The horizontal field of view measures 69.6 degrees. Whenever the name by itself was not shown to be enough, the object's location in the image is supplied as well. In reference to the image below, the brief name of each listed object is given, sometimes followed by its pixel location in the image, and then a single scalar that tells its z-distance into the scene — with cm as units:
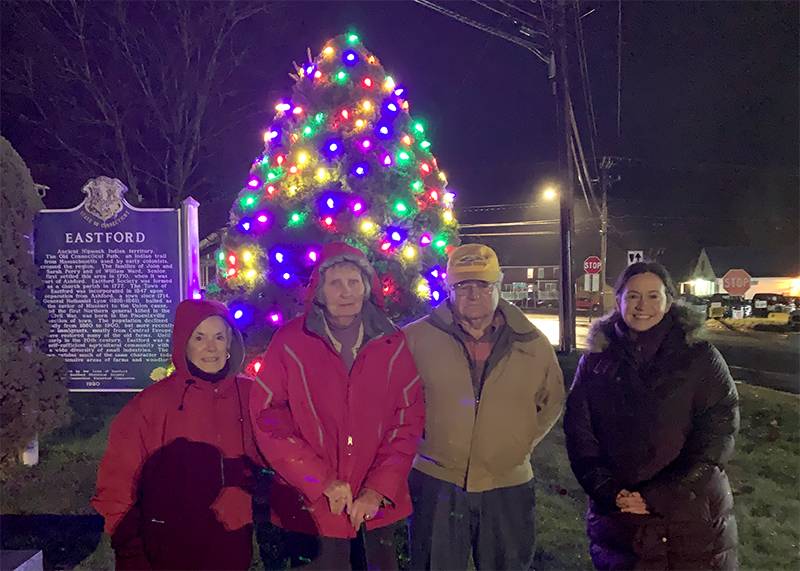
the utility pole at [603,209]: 2525
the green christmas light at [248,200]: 539
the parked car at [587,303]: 2983
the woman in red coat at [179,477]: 239
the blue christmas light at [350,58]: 550
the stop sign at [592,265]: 2437
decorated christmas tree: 525
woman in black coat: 257
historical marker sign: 525
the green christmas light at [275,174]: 535
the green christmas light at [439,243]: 568
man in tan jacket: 276
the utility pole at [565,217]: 1202
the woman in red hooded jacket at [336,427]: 251
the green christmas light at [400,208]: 532
